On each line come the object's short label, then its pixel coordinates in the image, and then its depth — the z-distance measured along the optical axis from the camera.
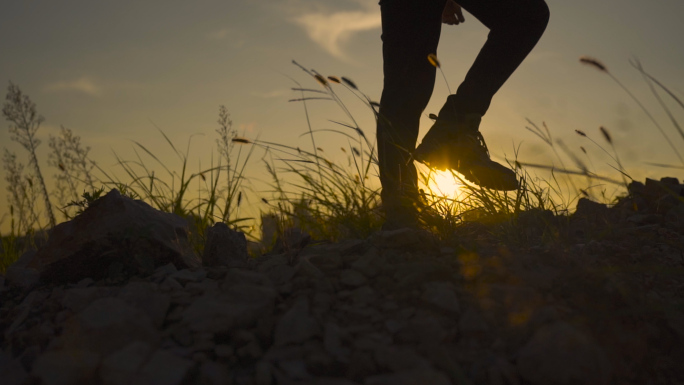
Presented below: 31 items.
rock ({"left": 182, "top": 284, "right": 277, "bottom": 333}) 1.34
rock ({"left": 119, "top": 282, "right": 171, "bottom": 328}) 1.41
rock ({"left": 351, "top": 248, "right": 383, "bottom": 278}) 1.63
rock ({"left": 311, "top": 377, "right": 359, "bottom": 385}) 1.14
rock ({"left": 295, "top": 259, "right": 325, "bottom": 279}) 1.61
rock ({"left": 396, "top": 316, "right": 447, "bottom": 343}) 1.28
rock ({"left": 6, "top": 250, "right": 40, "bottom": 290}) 1.91
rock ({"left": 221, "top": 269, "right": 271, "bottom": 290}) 1.56
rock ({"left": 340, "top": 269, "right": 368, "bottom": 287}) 1.57
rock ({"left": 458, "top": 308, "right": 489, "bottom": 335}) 1.31
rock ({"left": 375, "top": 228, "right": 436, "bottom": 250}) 1.84
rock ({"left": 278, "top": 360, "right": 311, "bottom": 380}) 1.17
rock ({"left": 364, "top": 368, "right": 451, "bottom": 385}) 1.11
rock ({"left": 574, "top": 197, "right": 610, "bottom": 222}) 2.60
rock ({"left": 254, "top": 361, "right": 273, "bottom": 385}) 1.16
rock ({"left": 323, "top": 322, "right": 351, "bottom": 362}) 1.24
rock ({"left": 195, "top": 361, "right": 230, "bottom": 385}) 1.17
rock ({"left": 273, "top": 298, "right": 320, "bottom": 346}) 1.30
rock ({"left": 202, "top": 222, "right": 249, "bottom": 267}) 2.07
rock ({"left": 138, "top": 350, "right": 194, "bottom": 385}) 1.14
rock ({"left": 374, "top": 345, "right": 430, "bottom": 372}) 1.17
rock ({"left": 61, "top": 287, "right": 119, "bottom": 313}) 1.55
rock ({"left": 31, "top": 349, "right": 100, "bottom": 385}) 1.16
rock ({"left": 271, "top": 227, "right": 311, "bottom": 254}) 2.21
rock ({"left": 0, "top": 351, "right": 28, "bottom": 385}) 1.21
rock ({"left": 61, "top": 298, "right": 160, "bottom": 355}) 1.28
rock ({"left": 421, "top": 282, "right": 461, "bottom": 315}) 1.38
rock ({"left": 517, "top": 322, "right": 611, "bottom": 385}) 1.13
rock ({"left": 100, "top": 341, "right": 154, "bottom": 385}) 1.15
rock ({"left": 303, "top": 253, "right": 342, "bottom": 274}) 1.69
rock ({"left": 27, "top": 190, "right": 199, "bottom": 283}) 1.88
